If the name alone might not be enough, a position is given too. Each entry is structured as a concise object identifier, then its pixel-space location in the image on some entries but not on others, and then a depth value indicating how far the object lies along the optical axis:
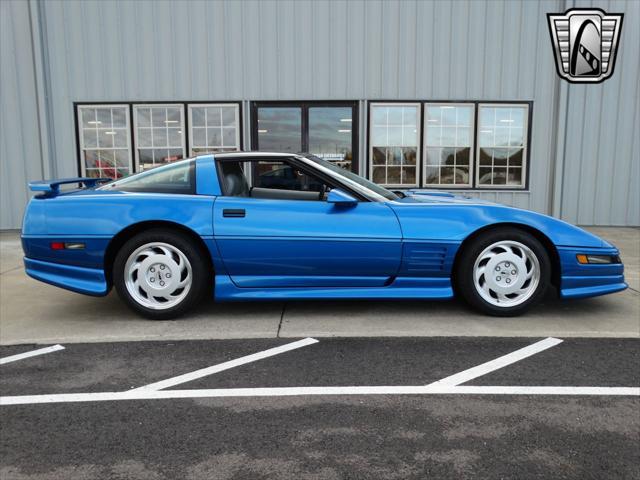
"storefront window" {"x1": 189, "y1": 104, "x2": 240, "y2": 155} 9.33
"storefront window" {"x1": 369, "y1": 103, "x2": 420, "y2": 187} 9.33
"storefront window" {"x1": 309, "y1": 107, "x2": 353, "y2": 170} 9.32
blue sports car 4.10
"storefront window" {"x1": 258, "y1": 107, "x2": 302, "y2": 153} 9.34
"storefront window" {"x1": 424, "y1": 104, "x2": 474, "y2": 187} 9.33
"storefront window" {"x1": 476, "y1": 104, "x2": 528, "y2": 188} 9.34
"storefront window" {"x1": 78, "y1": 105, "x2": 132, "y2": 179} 9.39
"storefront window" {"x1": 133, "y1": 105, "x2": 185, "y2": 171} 9.35
